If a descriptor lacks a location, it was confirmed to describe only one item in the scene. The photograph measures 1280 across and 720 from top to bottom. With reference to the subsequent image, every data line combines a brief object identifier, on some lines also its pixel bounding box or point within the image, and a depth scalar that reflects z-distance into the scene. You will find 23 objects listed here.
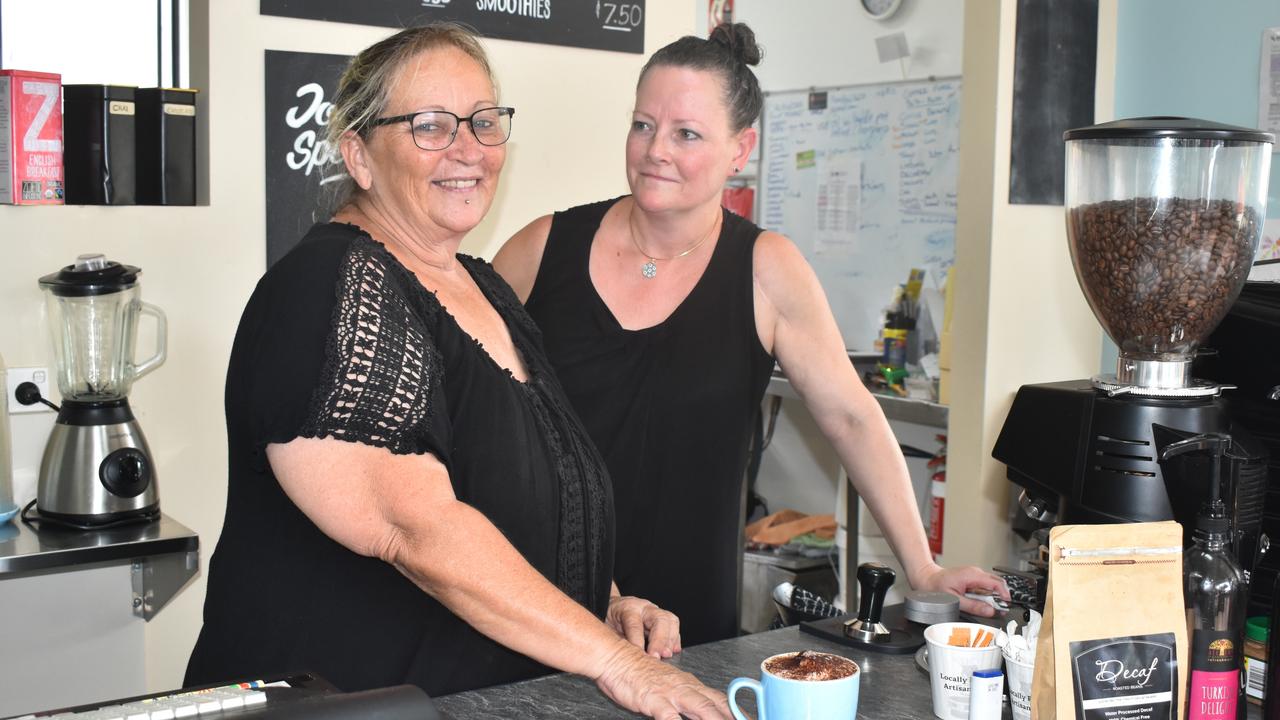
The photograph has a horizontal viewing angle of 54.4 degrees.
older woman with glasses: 1.28
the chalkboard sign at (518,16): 2.61
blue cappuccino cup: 1.13
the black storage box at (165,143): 2.44
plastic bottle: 1.18
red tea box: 2.31
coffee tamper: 1.45
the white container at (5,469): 2.32
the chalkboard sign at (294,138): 2.56
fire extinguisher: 3.57
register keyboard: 0.88
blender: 2.28
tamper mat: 1.47
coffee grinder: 1.45
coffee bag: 1.12
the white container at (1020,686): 1.22
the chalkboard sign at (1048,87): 3.06
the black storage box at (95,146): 2.40
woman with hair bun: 1.92
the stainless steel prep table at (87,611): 2.27
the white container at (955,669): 1.26
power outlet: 2.37
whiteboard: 4.48
